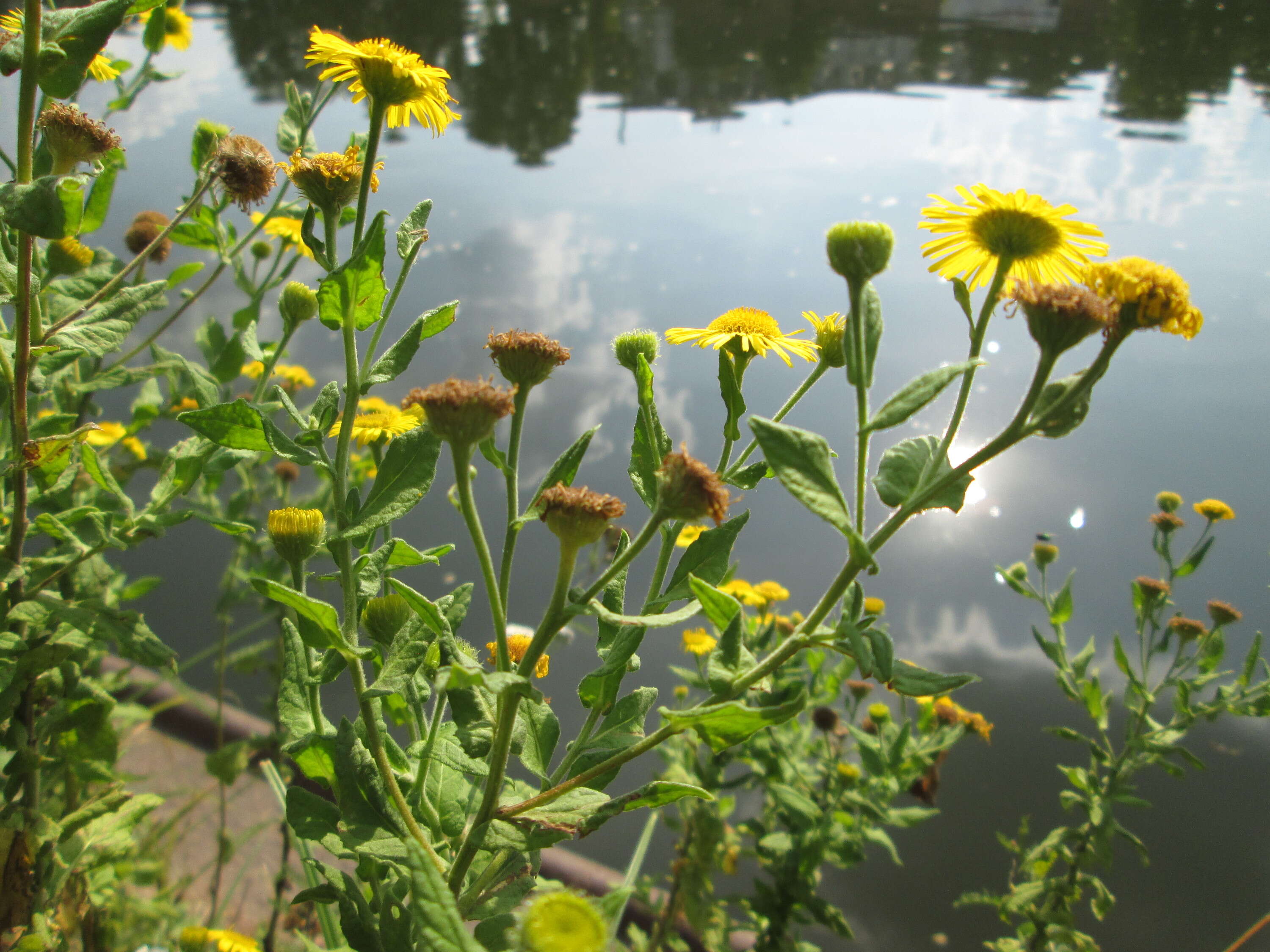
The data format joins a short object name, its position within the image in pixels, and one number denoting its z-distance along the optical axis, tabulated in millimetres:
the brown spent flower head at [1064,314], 281
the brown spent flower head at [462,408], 280
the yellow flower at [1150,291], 286
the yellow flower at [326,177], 368
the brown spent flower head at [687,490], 279
